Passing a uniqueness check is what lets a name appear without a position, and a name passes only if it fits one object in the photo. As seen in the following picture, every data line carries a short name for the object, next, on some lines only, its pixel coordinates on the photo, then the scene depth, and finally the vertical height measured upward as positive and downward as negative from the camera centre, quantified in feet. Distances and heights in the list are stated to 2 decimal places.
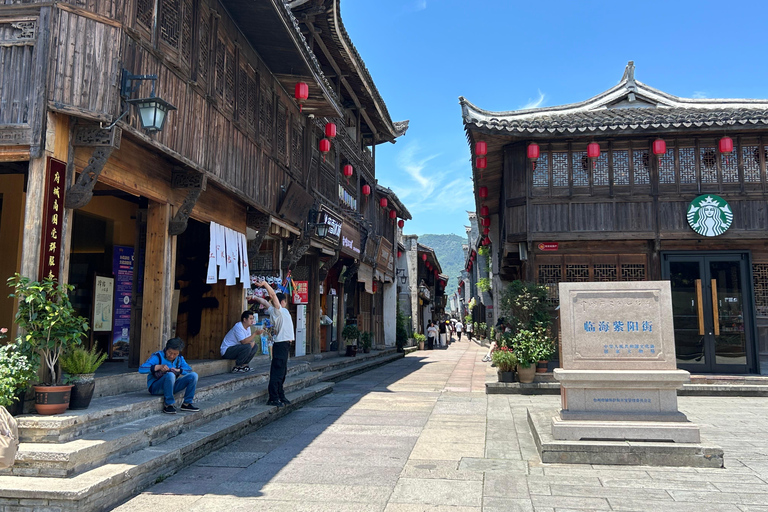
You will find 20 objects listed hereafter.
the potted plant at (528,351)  36.96 -2.42
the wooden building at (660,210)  39.93 +7.66
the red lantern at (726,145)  39.42 +12.12
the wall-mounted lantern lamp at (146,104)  20.59 +7.99
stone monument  19.76 -2.44
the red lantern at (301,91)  38.78 +15.79
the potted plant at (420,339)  96.73 -4.21
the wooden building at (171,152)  18.99 +7.50
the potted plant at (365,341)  63.72 -2.96
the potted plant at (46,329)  16.88 -0.41
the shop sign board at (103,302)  31.83 +0.82
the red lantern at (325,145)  48.21 +14.89
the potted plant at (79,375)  18.01 -1.94
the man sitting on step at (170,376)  21.76 -2.42
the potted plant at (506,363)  37.42 -3.30
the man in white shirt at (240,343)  32.45 -1.63
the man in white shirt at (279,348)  27.43 -1.61
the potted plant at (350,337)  57.16 -2.29
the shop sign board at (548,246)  41.50 +5.16
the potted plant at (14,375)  15.94 -1.75
